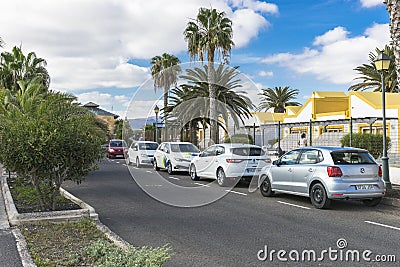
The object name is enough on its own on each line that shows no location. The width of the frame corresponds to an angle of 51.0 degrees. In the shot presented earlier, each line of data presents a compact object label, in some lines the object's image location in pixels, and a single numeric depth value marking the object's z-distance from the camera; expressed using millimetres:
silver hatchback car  10133
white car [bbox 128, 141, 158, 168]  24422
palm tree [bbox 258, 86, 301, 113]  57250
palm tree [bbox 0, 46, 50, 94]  28844
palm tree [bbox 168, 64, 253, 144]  24947
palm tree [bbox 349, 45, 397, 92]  39219
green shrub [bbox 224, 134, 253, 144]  28125
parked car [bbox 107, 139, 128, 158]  37344
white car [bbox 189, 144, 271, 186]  14773
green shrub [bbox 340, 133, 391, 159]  22188
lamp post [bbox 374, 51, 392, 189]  12828
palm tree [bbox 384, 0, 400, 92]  11844
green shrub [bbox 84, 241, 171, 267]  4934
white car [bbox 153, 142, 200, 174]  19922
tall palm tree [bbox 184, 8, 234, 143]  28766
